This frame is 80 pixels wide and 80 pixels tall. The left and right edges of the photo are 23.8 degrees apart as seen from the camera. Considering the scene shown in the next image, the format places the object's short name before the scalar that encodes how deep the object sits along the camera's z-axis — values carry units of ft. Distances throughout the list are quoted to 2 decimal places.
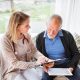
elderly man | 6.72
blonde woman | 5.67
